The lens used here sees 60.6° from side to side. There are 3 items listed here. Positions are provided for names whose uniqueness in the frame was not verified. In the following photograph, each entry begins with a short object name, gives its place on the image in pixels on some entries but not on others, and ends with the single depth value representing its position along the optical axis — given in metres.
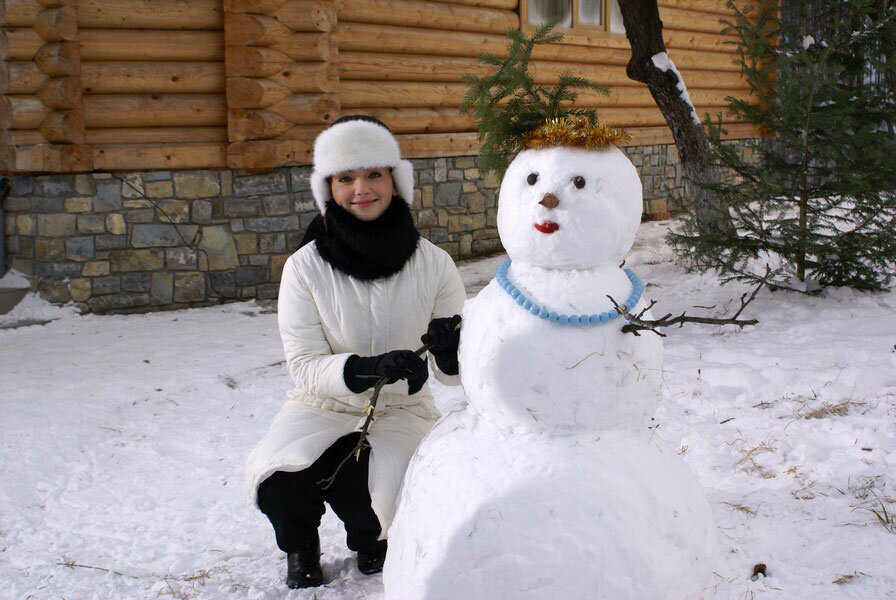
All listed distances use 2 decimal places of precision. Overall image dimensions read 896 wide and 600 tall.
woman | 2.46
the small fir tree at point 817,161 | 4.86
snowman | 1.76
